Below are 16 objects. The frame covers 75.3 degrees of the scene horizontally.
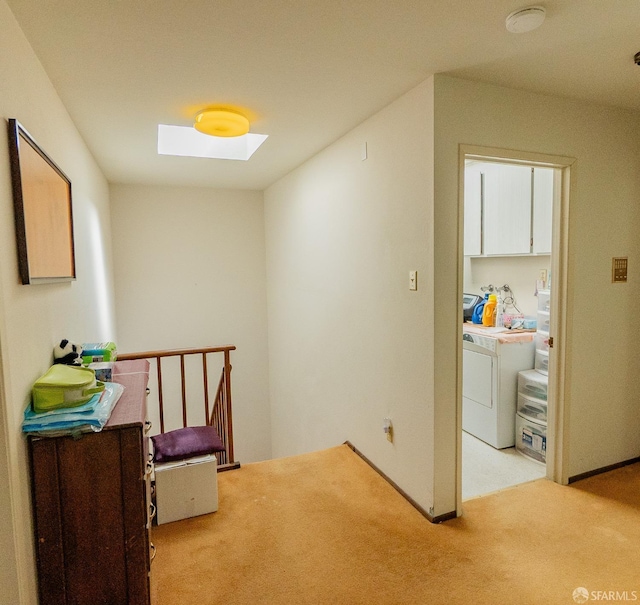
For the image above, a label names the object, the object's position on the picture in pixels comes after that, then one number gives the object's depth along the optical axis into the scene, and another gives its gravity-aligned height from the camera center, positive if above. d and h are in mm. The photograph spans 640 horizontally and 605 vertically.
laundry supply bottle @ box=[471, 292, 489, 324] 3984 -382
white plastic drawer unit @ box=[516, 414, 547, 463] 3059 -1268
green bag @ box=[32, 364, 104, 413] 1456 -401
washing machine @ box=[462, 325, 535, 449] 3258 -848
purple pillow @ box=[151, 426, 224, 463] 2326 -974
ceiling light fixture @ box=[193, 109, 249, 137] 2416 +908
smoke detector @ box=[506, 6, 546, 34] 1504 +937
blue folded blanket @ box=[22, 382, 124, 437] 1382 -477
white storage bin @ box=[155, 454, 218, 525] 2254 -1165
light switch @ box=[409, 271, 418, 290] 2232 -36
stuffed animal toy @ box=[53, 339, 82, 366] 1792 -328
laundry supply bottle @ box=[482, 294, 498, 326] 3844 -369
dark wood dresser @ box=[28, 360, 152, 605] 1408 -827
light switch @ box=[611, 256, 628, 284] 2643 +1
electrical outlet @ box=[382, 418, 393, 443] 2549 -957
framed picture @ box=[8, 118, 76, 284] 1405 +267
